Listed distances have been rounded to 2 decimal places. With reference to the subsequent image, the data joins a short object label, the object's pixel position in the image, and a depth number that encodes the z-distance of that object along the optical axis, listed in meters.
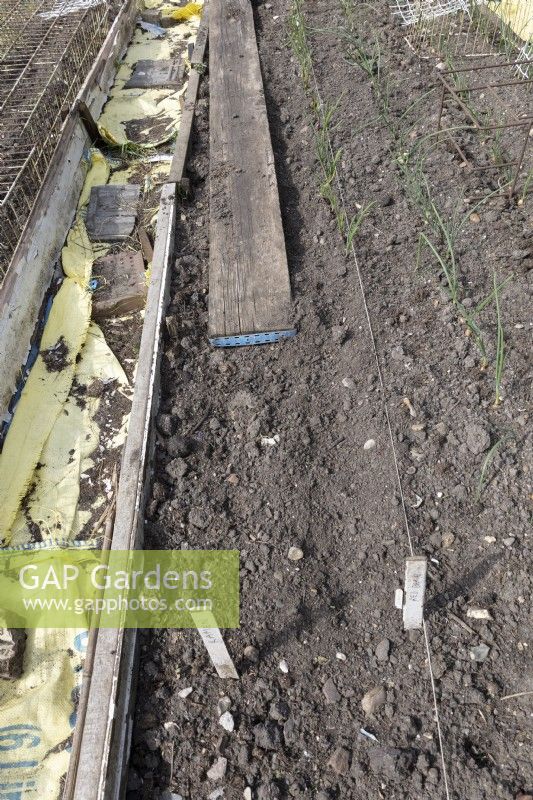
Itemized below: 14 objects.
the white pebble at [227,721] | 1.82
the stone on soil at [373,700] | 1.81
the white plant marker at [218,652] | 1.59
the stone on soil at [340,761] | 1.72
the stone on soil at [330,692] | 1.84
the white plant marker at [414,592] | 1.58
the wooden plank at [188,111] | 3.72
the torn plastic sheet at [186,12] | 5.95
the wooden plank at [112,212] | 3.75
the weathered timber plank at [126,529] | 1.72
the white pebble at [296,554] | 2.12
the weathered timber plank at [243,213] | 2.92
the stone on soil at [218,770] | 1.74
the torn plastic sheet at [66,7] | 5.19
